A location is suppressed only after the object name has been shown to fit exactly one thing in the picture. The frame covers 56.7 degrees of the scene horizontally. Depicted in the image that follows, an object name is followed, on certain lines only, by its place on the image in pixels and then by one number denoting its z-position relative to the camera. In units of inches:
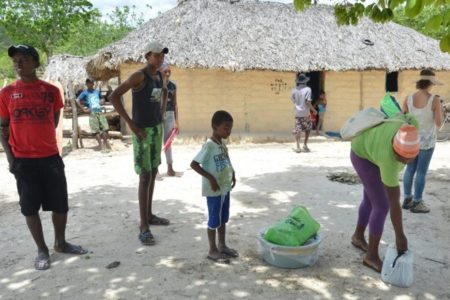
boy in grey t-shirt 129.9
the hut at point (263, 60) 427.8
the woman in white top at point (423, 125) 180.0
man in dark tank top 148.8
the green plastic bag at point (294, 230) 132.0
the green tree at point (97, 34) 1300.4
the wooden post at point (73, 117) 386.6
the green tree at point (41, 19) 931.3
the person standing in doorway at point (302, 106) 351.3
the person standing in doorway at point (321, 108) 471.5
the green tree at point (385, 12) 79.1
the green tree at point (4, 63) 1413.6
